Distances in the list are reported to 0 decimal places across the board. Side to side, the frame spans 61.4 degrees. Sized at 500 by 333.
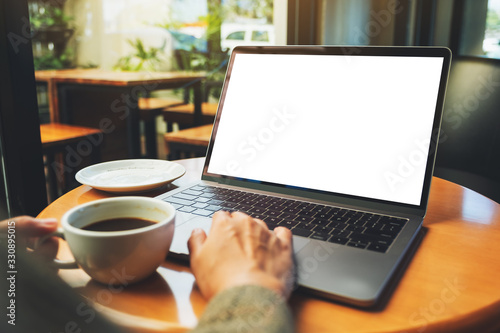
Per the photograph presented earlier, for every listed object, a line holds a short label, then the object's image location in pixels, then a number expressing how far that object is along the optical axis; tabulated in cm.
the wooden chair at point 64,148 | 234
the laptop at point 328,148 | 61
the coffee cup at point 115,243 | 44
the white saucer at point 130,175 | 80
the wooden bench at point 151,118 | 354
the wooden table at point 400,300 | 43
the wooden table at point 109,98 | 289
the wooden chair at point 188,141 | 229
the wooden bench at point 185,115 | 323
